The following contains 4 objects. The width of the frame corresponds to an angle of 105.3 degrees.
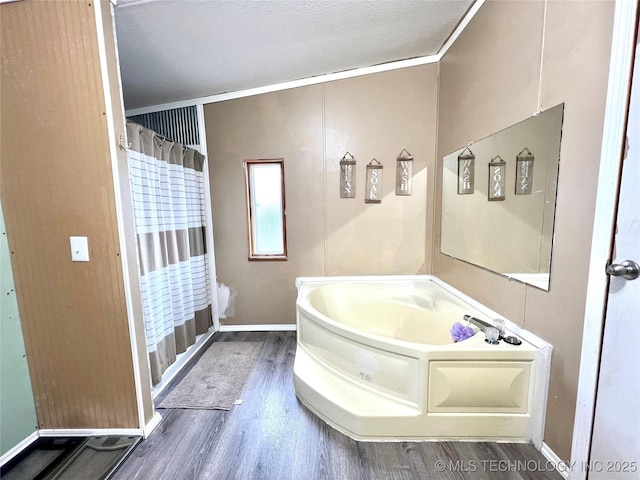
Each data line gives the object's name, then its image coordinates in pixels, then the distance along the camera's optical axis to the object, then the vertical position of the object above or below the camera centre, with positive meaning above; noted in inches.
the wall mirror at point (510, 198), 47.9 +2.8
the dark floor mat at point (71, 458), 46.8 -48.6
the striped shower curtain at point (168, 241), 64.0 -7.8
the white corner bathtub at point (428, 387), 50.2 -39.1
